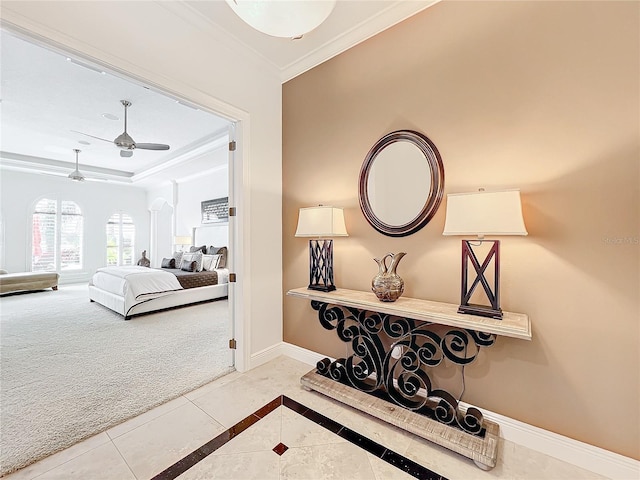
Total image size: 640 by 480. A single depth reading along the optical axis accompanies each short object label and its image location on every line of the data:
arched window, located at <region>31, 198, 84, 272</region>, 7.14
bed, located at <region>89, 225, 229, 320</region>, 4.22
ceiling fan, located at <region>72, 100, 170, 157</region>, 3.82
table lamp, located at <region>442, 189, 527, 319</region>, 1.41
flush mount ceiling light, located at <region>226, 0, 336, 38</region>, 1.19
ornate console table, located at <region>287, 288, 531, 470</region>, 1.51
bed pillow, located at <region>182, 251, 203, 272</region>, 5.58
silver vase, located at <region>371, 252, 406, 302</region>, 1.86
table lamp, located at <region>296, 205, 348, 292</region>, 2.16
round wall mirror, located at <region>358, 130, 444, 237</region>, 1.94
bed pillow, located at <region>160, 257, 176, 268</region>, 6.02
